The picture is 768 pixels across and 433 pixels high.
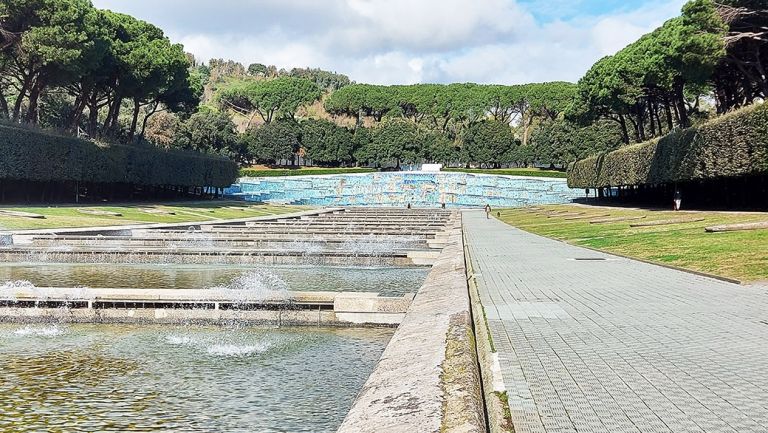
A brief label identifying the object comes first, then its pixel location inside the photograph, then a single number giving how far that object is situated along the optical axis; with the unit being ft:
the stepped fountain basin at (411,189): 288.51
